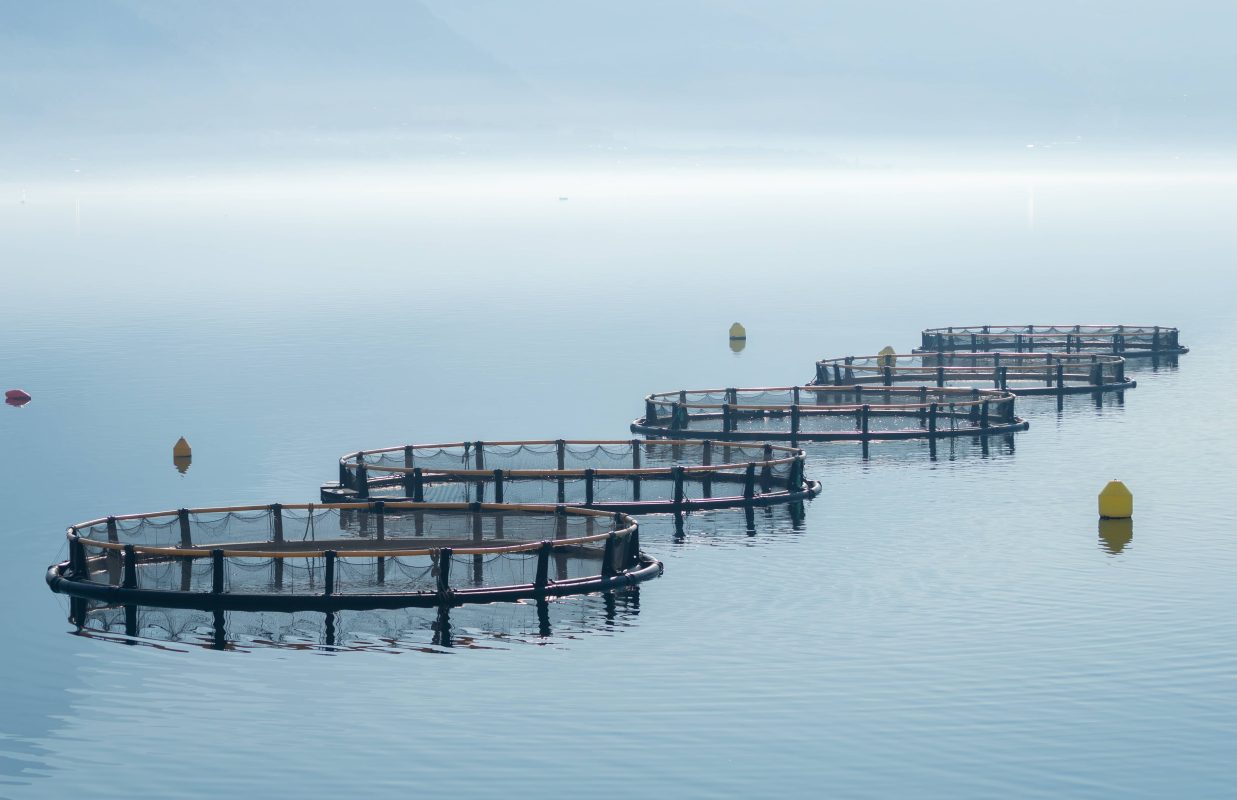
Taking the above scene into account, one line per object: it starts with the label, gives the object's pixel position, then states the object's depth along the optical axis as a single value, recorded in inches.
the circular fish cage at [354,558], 2100.1
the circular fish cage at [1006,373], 4072.3
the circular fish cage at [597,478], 2711.6
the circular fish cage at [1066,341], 4867.1
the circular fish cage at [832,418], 3422.7
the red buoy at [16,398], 4478.3
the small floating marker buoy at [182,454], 3516.2
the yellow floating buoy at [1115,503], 2743.6
